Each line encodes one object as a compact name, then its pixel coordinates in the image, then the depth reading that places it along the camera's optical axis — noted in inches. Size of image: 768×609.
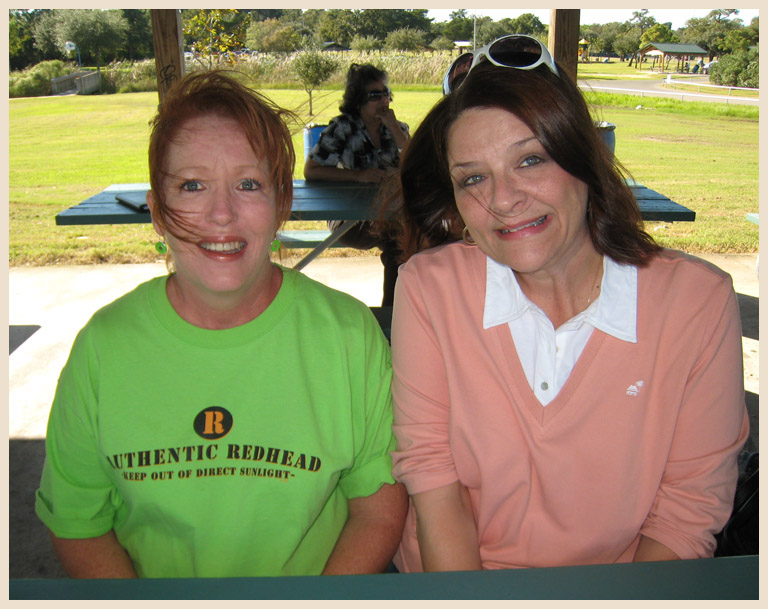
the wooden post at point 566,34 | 164.1
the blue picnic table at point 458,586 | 38.2
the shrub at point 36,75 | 783.1
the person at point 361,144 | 187.3
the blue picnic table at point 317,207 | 148.3
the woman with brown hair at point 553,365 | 54.7
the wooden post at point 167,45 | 158.2
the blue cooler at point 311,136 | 215.3
